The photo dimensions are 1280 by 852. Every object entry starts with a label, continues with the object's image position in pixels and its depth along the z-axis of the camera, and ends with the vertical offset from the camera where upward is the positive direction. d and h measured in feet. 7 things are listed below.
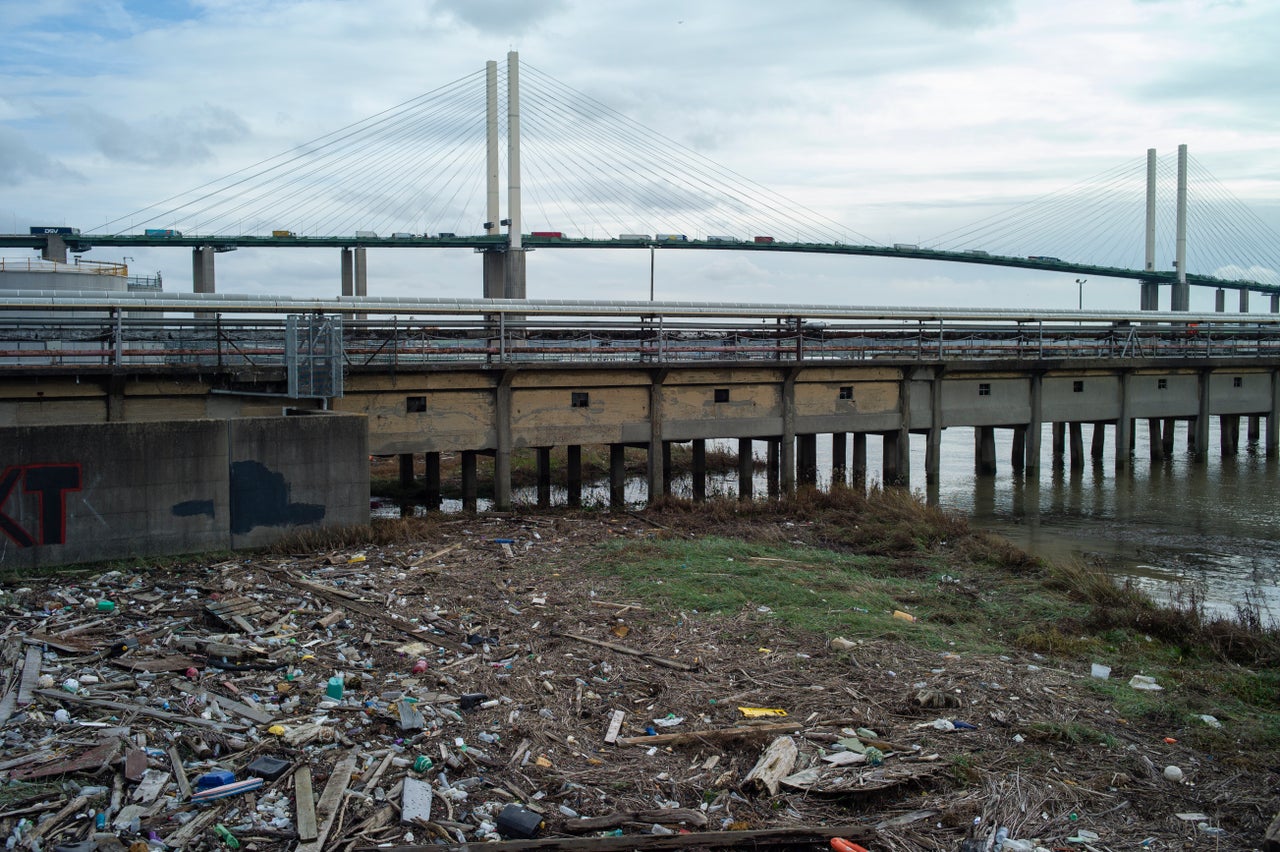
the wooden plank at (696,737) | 25.93 -8.90
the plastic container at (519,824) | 21.12 -9.16
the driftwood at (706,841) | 20.51 -9.33
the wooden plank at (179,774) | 22.11 -8.57
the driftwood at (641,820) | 21.44 -9.27
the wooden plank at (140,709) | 25.54 -8.14
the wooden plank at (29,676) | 26.50 -7.77
